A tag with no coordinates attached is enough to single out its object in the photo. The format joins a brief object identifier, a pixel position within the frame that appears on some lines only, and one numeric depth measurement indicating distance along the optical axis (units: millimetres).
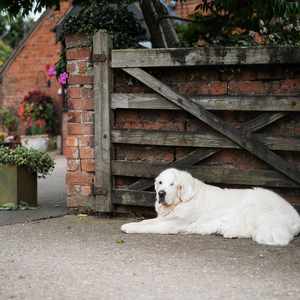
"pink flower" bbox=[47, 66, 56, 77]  17038
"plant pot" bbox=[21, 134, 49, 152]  18750
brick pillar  7051
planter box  7676
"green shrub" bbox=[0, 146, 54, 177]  7668
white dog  5812
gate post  6840
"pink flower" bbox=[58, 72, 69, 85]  8153
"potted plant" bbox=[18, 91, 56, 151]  19672
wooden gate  6230
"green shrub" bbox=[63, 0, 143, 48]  8016
